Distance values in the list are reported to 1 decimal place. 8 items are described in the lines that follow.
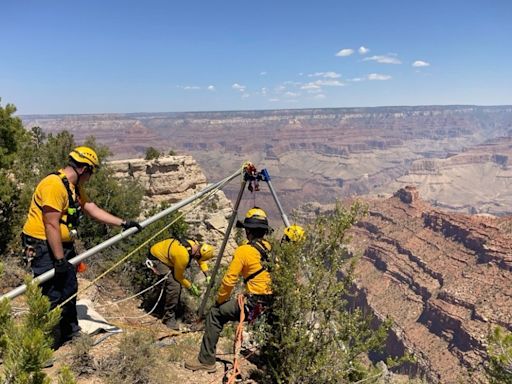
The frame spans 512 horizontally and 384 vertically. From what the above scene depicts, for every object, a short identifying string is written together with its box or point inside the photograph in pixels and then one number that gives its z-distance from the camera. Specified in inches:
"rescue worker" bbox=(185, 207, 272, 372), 210.4
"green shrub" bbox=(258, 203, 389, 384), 177.8
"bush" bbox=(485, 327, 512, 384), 236.8
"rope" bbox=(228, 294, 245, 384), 194.5
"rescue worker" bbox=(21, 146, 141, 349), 177.8
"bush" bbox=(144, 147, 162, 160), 1534.9
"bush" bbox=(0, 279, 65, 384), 87.8
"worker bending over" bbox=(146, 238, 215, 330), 307.3
